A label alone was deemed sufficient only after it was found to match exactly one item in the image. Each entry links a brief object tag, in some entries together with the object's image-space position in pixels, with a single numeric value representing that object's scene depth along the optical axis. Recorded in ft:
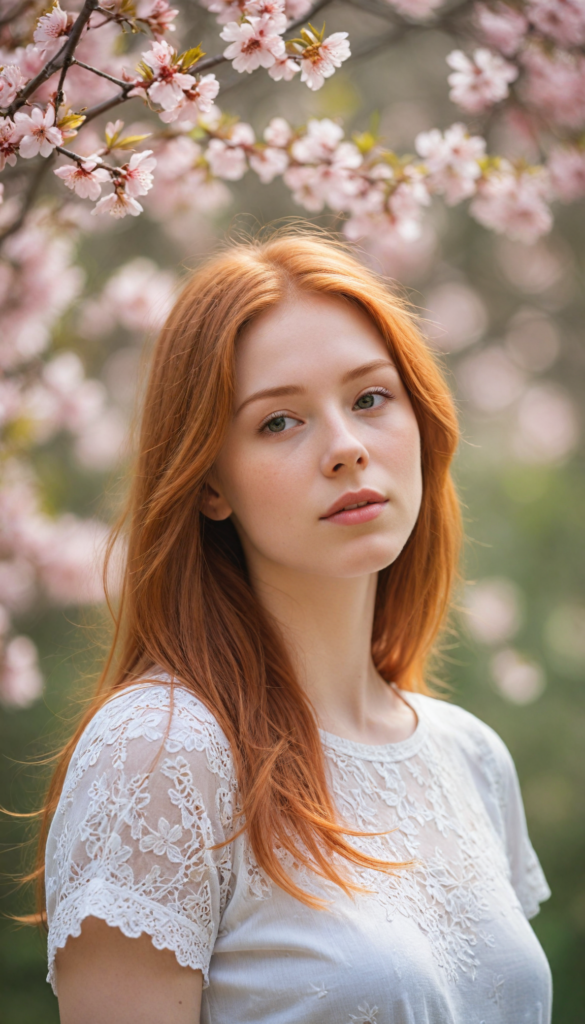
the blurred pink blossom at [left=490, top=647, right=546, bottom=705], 11.30
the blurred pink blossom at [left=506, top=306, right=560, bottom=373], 16.57
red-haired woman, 3.80
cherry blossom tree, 4.17
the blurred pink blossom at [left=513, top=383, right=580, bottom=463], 17.72
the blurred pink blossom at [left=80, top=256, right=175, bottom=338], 10.77
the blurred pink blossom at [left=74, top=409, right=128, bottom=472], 13.70
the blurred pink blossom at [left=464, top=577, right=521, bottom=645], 12.45
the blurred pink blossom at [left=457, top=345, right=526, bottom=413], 16.71
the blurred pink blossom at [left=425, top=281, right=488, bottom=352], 15.92
